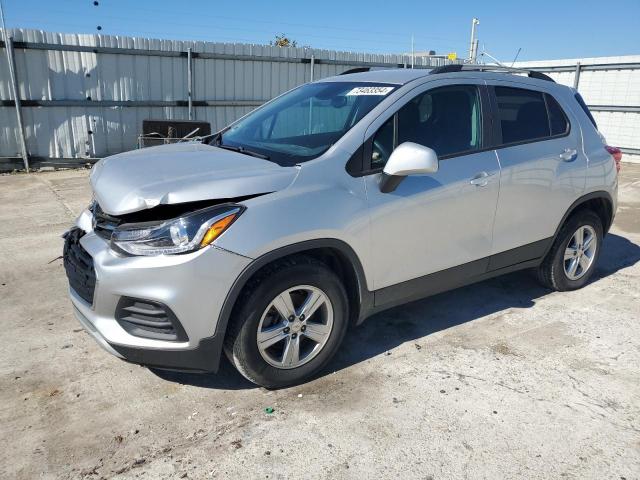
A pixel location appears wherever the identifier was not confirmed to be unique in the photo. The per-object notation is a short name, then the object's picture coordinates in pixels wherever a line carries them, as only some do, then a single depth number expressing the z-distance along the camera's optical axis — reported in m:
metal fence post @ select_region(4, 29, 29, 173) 9.11
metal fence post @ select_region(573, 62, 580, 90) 13.01
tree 41.41
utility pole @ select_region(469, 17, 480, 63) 16.38
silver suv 2.71
